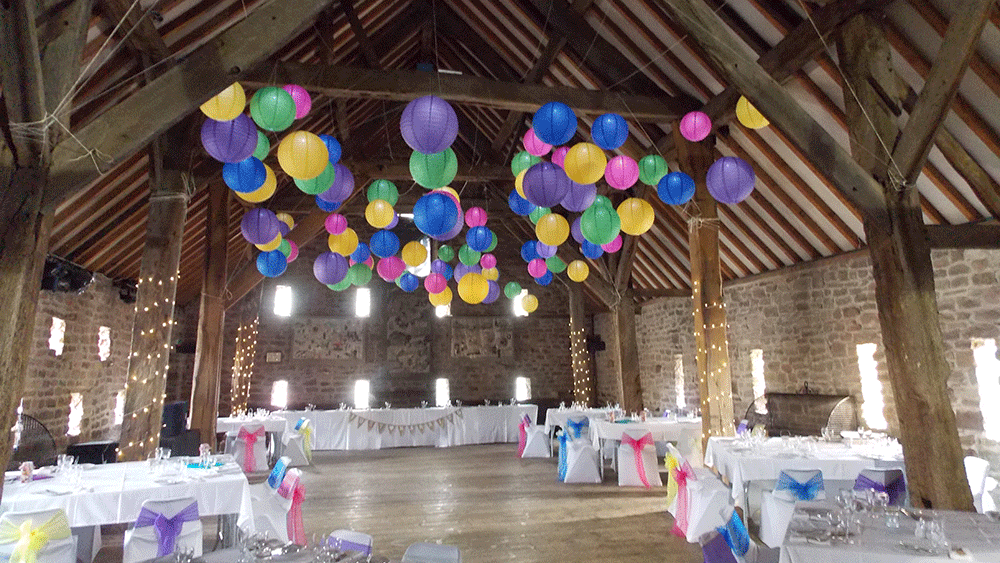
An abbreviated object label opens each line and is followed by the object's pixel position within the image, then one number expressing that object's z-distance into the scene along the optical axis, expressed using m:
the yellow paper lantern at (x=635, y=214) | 5.07
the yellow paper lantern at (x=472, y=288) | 6.51
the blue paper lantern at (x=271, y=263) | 6.64
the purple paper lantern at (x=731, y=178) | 4.15
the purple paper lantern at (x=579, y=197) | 4.80
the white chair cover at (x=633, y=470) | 6.28
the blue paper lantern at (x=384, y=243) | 6.56
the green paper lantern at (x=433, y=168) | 4.32
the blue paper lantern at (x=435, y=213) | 4.84
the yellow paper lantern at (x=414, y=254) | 6.58
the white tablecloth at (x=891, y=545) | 2.14
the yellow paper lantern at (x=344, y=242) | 6.95
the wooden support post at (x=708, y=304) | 5.62
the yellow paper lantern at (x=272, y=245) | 6.02
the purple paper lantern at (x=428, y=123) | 3.66
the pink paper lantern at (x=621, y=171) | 4.76
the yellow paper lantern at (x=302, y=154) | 4.14
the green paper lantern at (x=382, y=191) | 6.12
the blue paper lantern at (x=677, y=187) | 4.84
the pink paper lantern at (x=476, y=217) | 7.17
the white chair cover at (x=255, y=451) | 7.46
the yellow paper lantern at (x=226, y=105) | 3.58
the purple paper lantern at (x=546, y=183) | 4.58
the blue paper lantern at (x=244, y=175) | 4.55
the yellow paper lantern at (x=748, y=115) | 4.33
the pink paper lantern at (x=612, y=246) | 7.07
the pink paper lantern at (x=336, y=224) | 6.89
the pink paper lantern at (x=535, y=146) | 5.54
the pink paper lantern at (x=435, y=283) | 8.06
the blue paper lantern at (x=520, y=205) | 6.90
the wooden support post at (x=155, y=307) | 4.72
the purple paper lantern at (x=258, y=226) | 5.32
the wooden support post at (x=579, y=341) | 11.34
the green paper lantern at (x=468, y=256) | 7.91
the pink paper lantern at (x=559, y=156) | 5.31
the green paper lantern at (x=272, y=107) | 3.95
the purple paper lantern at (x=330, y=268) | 6.71
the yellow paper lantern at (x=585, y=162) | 4.35
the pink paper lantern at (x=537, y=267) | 8.30
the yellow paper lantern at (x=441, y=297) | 8.25
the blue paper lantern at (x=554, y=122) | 4.34
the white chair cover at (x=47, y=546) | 2.75
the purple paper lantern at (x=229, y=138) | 3.79
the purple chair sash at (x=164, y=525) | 3.03
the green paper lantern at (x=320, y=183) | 4.89
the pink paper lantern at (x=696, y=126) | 4.90
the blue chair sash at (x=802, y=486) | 3.65
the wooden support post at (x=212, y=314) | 6.93
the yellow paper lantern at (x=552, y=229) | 5.59
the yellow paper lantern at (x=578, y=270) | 7.68
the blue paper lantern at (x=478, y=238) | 6.87
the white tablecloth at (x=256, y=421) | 7.79
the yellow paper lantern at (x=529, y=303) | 8.82
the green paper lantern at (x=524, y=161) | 5.64
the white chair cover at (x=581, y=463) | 6.49
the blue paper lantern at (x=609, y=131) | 4.49
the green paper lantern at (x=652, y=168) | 5.12
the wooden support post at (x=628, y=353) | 8.45
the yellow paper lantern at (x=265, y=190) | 5.07
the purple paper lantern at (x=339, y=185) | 5.47
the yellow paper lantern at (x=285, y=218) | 7.17
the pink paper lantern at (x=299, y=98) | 4.41
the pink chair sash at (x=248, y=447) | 7.46
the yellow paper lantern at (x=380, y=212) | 5.85
